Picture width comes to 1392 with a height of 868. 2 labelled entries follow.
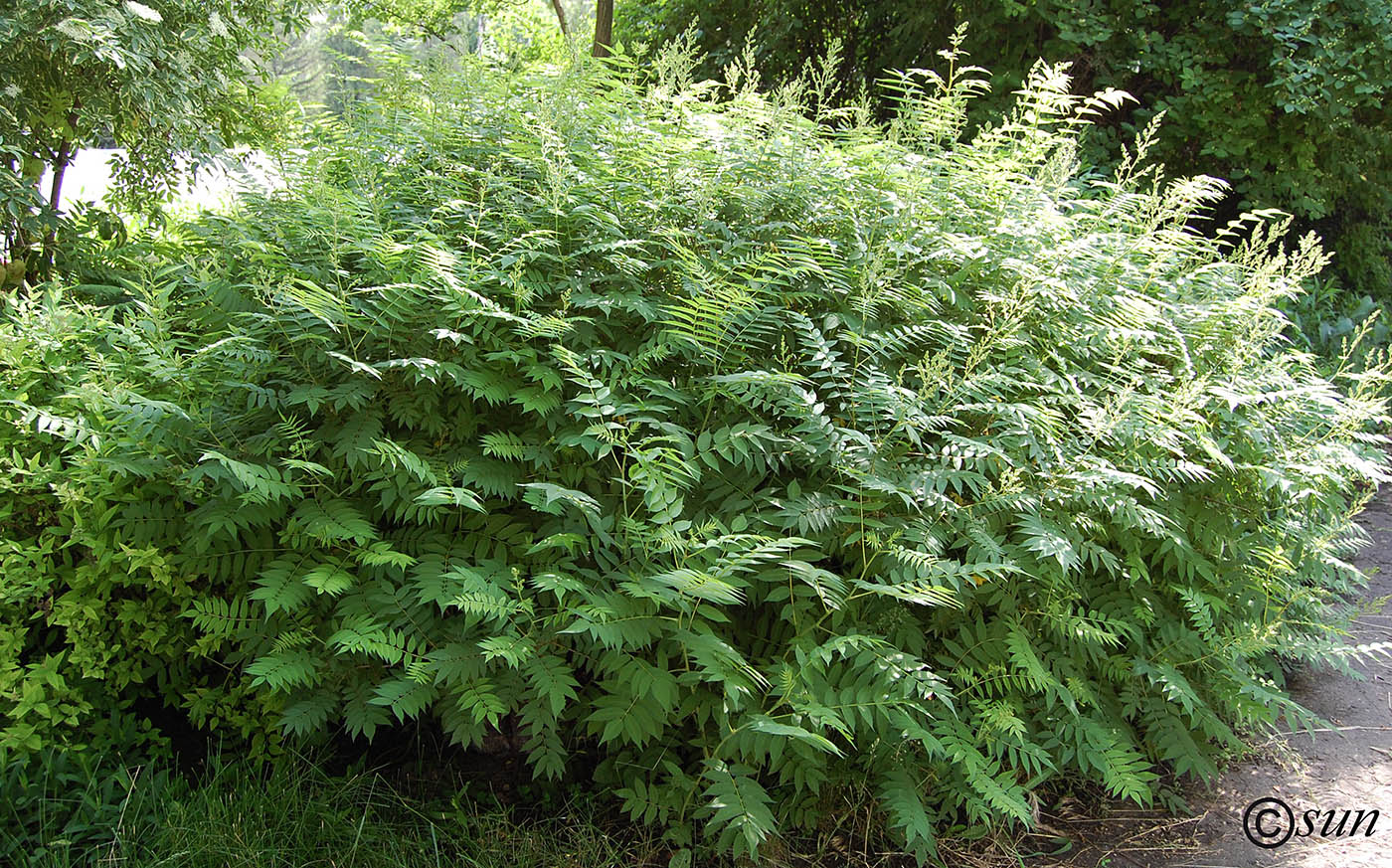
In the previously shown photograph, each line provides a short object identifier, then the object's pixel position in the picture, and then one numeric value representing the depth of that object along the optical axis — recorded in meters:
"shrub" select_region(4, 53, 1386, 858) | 2.70
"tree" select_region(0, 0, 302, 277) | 3.87
